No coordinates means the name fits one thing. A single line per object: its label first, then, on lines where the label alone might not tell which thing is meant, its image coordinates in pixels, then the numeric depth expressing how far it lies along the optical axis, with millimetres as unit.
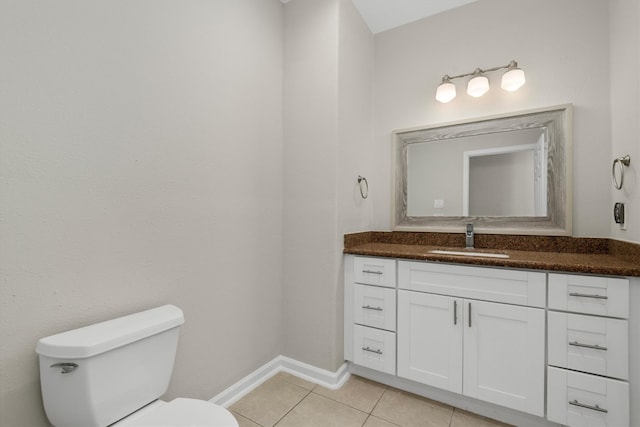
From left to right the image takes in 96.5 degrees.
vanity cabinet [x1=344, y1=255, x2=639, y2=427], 1277
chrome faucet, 1989
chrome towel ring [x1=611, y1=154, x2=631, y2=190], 1472
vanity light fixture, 1832
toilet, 914
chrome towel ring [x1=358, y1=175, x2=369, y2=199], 2206
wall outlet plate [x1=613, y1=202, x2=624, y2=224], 1530
